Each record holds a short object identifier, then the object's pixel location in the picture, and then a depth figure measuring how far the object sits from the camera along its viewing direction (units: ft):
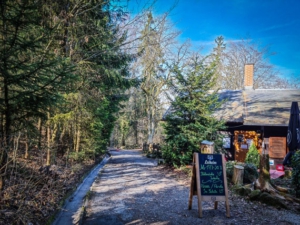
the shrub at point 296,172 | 19.29
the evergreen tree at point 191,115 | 33.27
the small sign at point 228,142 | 44.71
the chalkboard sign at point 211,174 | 16.78
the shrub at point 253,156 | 33.50
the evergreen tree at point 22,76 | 10.66
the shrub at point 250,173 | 25.84
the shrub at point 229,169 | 25.97
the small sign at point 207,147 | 28.68
